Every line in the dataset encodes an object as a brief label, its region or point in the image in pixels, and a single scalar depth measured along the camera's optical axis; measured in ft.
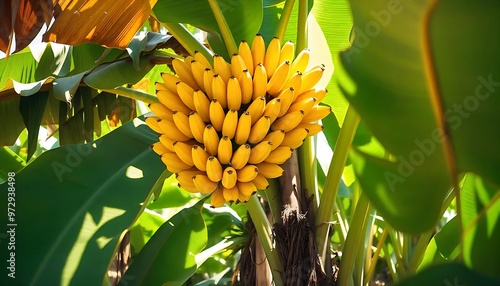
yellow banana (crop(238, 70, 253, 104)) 4.22
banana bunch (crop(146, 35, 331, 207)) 4.17
